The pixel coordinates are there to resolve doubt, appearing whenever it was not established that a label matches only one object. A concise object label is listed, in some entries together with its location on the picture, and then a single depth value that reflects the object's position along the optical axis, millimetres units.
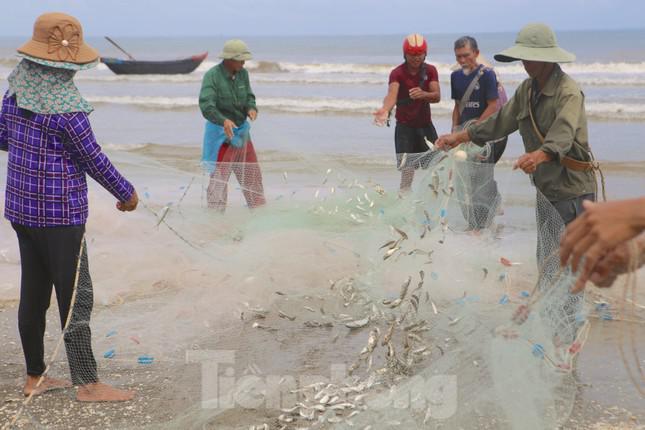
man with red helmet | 6508
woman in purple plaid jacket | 3389
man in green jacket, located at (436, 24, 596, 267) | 3781
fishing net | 3369
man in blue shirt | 6207
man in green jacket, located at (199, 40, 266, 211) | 6371
